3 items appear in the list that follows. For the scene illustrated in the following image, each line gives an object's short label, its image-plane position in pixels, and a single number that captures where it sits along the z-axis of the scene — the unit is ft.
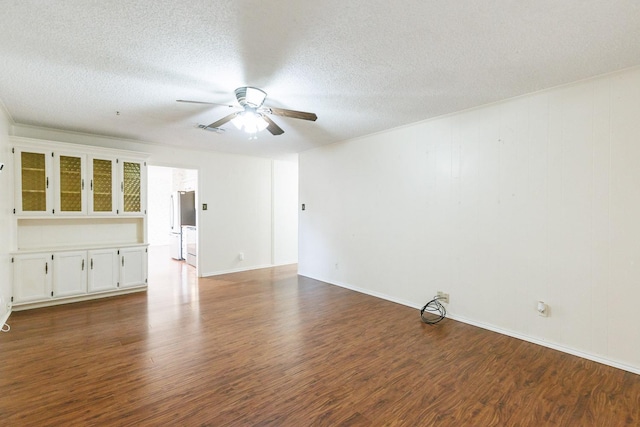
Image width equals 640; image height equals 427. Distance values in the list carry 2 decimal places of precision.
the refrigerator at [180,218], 23.49
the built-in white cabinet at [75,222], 12.76
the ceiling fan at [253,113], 9.05
